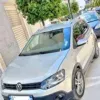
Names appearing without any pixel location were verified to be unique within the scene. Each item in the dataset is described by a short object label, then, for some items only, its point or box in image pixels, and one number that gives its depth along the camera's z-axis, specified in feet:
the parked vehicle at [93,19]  18.10
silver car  6.75
